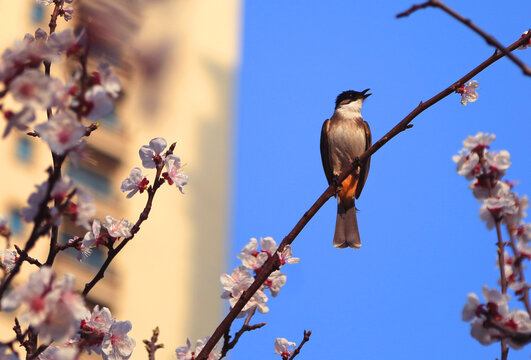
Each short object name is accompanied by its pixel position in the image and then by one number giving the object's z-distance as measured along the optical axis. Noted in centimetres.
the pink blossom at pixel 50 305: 443
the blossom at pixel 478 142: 643
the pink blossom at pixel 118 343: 623
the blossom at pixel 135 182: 684
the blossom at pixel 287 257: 639
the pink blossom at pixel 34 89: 442
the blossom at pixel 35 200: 454
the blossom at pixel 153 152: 673
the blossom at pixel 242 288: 647
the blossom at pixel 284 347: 659
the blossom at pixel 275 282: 657
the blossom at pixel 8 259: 682
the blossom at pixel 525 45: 698
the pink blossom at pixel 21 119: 445
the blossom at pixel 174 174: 673
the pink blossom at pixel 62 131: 452
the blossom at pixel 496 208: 604
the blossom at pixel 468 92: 764
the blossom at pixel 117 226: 650
